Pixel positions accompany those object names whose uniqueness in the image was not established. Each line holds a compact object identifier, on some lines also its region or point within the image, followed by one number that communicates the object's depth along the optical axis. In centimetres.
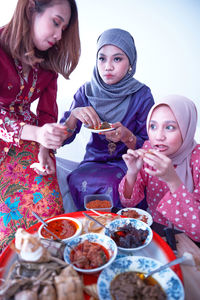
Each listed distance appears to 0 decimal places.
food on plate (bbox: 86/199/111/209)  135
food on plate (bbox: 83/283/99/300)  71
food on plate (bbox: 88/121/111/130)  162
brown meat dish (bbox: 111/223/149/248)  93
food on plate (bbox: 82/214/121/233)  106
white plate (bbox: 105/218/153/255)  99
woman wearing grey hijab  182
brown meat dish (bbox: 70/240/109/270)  80
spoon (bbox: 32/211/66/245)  87
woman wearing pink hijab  116
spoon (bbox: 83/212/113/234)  100
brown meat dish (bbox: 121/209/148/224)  122
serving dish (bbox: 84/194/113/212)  145
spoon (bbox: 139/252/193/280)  75
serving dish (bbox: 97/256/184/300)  70
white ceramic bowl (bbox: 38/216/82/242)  95
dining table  81
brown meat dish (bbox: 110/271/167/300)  67
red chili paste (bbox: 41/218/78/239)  98
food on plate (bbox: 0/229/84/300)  60
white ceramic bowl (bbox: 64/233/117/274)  79
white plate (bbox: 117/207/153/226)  122
